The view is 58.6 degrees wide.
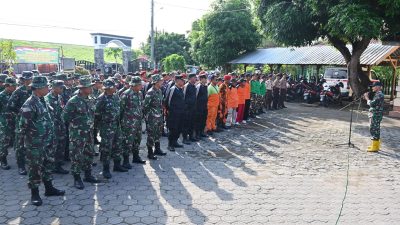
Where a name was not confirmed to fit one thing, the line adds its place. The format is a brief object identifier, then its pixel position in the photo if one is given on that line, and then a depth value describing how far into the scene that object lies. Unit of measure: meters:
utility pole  23.41
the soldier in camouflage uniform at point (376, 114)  7.84
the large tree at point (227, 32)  23.94
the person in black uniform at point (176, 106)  7.56
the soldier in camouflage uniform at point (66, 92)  6.83
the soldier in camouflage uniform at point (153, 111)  6.84
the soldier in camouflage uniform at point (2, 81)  7.00
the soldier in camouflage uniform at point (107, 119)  5.67
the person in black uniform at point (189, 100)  8.08
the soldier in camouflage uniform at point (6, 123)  6.34
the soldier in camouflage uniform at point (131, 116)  6.19
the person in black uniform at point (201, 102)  8.61
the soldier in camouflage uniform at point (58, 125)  5.98
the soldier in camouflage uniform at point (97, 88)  7.46
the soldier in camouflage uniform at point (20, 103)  6.02
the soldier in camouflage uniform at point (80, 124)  5.20
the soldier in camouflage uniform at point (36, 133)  4.57
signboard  29.34
